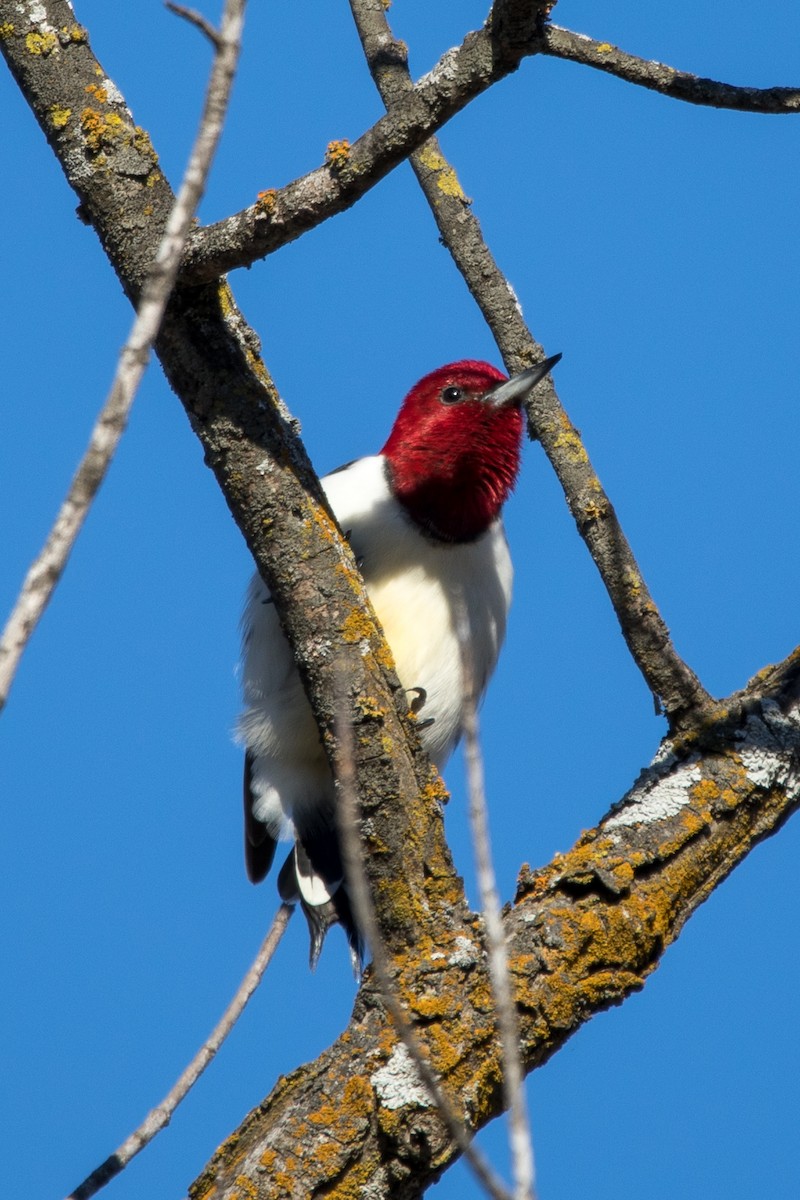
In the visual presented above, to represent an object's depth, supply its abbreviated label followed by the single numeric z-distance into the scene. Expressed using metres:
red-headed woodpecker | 9.84
